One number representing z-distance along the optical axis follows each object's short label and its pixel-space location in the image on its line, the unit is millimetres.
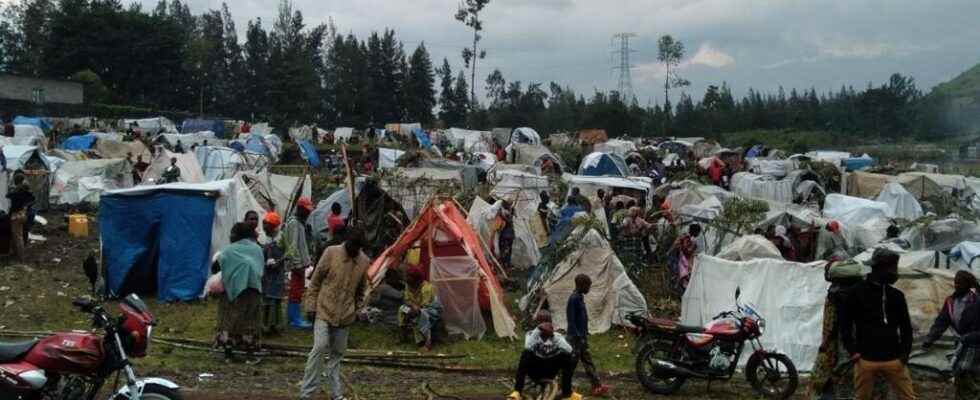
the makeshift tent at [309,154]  35906
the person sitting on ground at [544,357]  7953
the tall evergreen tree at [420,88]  71500
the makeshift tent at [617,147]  38594
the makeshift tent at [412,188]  18234
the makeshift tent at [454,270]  11656
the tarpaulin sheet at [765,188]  26062
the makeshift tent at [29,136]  25828
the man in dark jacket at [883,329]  6449
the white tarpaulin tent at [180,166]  23109
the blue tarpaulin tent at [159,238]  12789
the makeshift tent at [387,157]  32344
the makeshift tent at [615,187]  22094
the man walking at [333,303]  7617
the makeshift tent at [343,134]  48162
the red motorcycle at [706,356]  9203
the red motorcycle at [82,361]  5941
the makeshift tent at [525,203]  17250
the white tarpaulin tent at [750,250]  12828
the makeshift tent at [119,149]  28906
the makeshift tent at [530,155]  32944
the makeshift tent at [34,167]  20842
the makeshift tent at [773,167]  30198
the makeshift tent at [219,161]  25375
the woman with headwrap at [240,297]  9641
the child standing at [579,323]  8812
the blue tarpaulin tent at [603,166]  29664
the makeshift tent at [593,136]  46762
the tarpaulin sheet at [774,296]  10891
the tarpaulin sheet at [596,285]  12289
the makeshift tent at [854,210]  19500
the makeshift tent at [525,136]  40906
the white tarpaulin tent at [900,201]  22688
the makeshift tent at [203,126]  44500
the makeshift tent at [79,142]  30125
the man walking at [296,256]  11273
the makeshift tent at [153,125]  42094
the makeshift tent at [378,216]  14586
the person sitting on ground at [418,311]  11008
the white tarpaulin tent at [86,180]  22172
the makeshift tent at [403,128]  47781
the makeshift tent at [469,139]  42094
